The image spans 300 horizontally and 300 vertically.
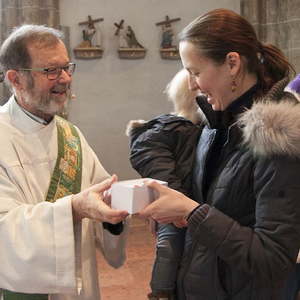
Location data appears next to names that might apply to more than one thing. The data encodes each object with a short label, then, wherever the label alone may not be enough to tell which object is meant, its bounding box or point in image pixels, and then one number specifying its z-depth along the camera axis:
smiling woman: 1.16
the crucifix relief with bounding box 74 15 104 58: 5.95
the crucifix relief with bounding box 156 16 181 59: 6.20
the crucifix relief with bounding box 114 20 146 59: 6.09
